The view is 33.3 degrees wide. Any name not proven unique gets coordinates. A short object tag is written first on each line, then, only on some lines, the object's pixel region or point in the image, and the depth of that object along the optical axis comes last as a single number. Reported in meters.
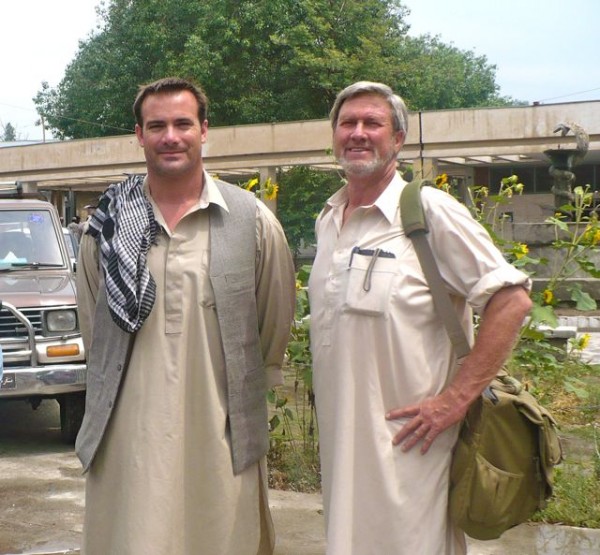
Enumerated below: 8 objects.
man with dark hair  3.37
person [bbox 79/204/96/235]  3.66
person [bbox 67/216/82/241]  17.89
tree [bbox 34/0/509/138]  33.78
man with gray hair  2.98
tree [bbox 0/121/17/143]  100.03
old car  6.99
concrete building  25.42
